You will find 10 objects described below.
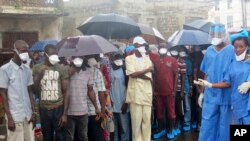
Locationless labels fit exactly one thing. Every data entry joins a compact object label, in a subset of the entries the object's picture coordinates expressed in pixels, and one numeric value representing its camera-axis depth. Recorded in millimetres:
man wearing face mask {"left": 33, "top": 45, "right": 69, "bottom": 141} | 5617
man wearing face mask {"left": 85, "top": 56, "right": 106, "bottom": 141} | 5848
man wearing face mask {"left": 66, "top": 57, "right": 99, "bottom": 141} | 5656
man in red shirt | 7520
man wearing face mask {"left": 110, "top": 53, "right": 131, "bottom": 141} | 6777
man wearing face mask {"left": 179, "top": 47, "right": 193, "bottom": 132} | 8292
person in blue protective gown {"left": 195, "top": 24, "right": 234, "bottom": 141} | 5641
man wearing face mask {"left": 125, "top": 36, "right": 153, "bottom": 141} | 6652
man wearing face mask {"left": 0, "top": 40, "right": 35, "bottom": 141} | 5180
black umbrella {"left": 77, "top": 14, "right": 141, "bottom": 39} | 8141
